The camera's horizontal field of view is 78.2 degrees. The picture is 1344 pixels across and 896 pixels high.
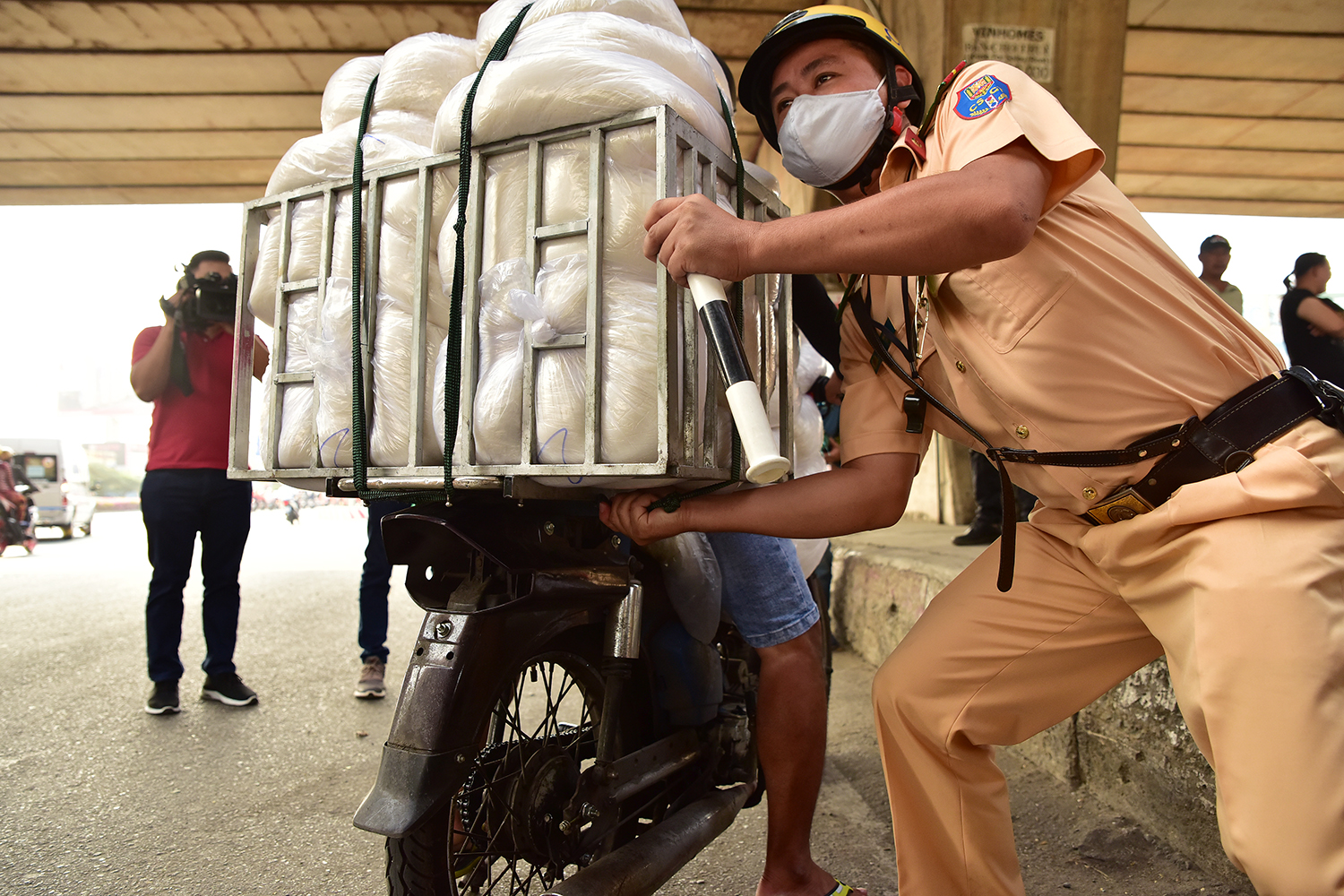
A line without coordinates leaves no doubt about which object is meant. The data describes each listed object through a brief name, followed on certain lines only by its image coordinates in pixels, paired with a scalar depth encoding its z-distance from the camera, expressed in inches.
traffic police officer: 43.8
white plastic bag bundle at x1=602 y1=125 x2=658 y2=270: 52.4
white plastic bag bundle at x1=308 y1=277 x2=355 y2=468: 60.8
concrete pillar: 183.6
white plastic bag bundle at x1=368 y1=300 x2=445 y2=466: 59.3
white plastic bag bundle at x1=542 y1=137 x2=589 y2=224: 54.1
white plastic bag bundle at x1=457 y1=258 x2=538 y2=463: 53.6
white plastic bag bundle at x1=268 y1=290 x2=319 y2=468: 63.4
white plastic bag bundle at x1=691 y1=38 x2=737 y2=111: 63.3
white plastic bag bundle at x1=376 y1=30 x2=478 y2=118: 64.7
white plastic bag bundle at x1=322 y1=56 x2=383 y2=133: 68.6
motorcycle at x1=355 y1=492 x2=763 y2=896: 55.8
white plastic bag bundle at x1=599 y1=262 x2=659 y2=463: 50.5
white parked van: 581.9
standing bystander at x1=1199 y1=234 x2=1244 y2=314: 206.8
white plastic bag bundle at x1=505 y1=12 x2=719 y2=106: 55.1
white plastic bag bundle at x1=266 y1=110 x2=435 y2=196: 62.7
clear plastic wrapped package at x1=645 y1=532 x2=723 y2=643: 76.8
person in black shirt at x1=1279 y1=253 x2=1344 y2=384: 182.5
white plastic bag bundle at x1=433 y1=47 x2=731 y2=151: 51.8
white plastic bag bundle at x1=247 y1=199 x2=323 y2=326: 66.4
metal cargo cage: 51.2
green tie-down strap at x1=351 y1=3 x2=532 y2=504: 55.3
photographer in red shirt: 145.3
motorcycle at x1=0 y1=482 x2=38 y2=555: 473.4
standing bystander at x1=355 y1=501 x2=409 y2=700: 152.6
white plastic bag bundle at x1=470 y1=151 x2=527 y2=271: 56.5
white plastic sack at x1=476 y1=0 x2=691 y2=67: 60.2
